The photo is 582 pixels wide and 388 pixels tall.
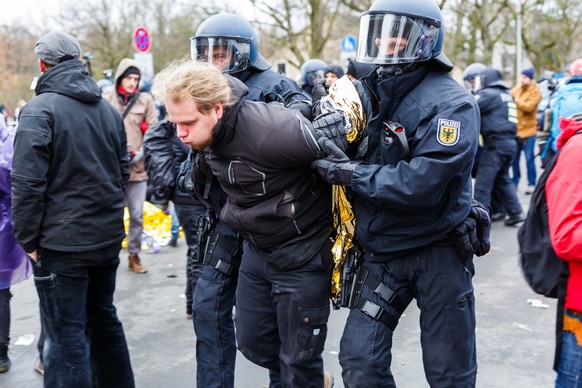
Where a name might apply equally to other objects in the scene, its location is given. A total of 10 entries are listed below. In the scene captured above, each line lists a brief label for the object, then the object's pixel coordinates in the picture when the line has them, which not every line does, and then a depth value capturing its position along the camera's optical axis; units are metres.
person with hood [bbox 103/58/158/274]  6.83
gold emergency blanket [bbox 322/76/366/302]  2.97
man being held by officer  2.80
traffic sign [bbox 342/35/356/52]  15.30
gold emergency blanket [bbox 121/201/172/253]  8.16
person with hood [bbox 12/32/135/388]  3.40
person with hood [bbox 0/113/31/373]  4.21
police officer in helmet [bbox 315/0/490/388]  2.73
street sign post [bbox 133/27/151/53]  12.79
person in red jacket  2.39
